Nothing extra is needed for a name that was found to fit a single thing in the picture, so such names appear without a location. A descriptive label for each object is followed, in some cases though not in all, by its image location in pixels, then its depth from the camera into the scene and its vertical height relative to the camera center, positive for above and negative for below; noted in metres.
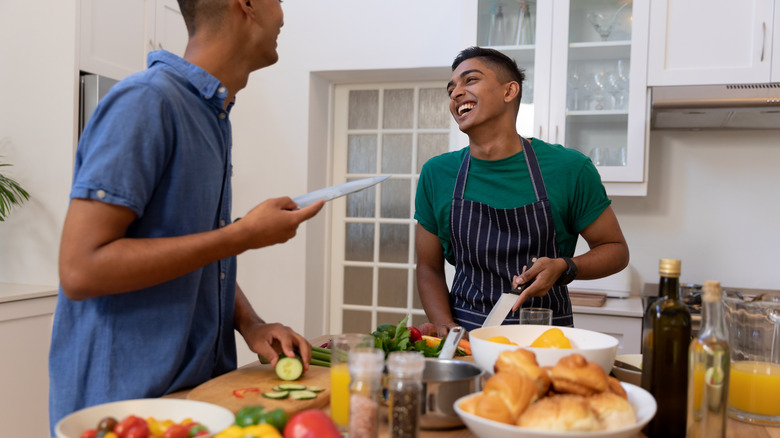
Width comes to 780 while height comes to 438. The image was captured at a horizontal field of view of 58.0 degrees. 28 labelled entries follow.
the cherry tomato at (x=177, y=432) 0.89 -0.30
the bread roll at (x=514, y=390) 0.92 -0.25
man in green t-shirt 2.02 -0.01
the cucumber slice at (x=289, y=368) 1.32 -0.32
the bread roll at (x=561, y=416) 0.88 -0.26
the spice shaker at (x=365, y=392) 0.92 -0.25
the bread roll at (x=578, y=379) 0.95 -0.23
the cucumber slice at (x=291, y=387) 1.24 -0.33
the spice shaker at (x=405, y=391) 0.92 -0.25
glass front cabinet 3.29 +0.61
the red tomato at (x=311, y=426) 0.88 -0.28
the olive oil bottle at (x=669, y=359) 1.04 -0.22
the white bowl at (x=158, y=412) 0.95 -0.31
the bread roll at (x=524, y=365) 0.96 -0.22
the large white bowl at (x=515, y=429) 0.88 -0.28
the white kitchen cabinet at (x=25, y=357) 2.87 -0.68
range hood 3.02 +0.47
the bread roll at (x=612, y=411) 0.92 -0.27
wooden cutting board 1.16 -0.33
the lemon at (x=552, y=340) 1.21 -0.23
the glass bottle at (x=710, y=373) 1.00 -0.23
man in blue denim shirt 1.07 -0.05
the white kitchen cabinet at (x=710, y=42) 3.07 +0.76
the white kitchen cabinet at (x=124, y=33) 3.27 +0.82
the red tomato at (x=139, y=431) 0.89 -0.30
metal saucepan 1.06 -0.29
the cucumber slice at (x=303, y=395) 1.19 -0.33
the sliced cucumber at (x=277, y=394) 1.18 -0.33
